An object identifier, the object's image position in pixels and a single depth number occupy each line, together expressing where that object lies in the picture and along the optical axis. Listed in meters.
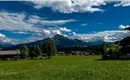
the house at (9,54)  64.61
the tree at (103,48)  65.95
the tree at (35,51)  59.91
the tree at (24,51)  62.67
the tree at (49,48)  60.67
